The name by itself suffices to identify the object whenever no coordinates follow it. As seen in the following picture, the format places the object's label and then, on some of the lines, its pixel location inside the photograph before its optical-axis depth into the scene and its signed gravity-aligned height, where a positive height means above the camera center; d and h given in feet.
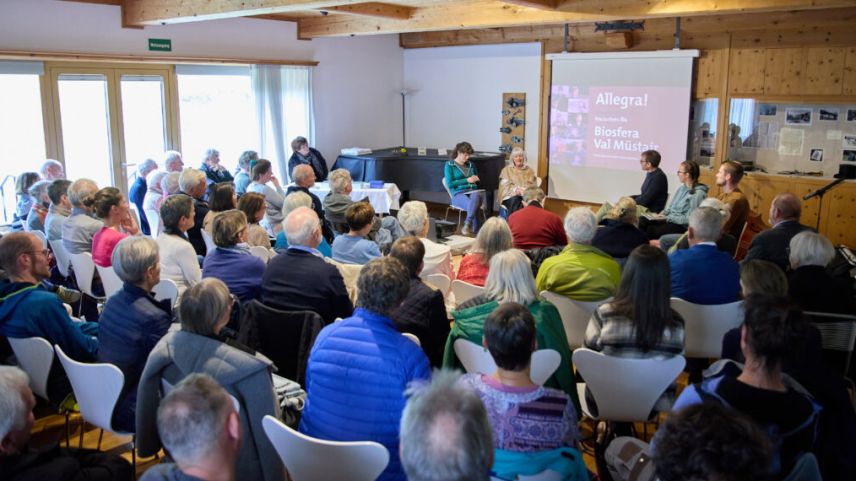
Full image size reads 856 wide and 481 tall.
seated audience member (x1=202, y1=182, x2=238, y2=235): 16.70 -1.85
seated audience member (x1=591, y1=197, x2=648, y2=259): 15.53 -2.46
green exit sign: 26.73 +2.94
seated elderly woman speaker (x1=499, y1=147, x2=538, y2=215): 27.48 -2.36
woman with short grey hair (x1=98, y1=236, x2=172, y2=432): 9.65 -2.75
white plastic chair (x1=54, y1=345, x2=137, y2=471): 9.10 -3.58
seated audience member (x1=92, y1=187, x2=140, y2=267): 14.61 -2.13
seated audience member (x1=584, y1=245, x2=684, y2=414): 9.63 -2.68
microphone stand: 21.91 -2.06
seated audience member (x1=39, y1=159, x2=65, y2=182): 21.11 -1.48
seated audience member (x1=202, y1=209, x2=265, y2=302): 12.23 -2.47
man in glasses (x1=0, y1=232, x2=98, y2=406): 10.46 -2.82
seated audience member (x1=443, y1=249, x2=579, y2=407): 9.91 -2.70
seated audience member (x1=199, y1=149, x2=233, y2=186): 24.39 -1.60
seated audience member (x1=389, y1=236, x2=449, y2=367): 10.81 -2.95
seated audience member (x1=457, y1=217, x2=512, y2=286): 12.97 -2.39
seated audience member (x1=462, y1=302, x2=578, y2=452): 6.98 -2.79
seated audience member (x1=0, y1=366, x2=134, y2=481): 6.14 -3.00
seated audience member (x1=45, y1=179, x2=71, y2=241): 16.60 -2.12
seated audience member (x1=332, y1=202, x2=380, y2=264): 14.02 -2.41
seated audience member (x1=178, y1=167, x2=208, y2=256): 18.25 -2.03
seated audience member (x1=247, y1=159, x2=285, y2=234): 21.17 -2.15
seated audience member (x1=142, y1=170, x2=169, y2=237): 22.53 -2.38
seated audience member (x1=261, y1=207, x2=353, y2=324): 11.19 -2.64
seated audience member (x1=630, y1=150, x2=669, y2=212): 23.75 -2.10
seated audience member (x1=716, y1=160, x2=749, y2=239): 19.90 -2.12
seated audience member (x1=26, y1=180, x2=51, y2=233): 17.88 -2.20
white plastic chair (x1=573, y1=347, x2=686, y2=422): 9.48 -3.53
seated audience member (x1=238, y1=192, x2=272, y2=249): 15.48 -2.06
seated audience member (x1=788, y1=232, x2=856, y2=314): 11.63 -2.65
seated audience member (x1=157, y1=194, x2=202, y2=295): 13.57 -2.44
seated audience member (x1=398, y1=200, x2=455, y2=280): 14.80 -2.40
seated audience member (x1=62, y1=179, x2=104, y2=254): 15.64 -2.28
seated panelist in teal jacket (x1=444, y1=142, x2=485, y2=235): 29.22 -2.53
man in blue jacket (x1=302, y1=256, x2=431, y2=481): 7.79 -2.80
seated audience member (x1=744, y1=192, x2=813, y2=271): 14.88 -2.35
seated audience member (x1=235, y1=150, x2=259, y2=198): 23.83 -1.50
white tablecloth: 27.50 -2.88
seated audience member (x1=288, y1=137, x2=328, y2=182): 29.25 -1.54
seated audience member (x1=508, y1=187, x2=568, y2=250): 16.74 -2.53
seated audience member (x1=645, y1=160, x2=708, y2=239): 21.81 -2.50
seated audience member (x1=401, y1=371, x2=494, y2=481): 4.99 -2.28
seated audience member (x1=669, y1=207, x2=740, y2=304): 12.38 -2.64
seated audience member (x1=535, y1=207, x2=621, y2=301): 12.27 -2.60
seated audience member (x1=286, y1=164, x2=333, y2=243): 20.54 -1.77
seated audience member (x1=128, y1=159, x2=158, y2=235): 23.02 -2.10
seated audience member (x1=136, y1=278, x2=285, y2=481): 8.22 -2.90
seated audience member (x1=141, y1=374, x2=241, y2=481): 5.72 -2.57
